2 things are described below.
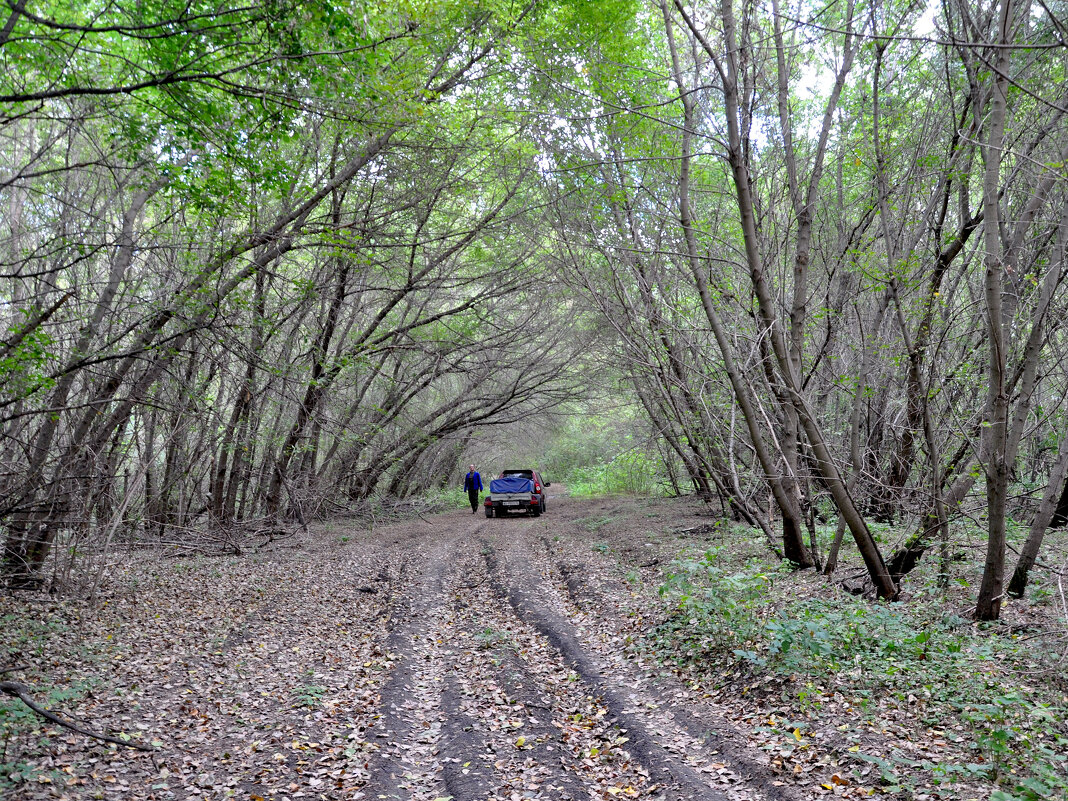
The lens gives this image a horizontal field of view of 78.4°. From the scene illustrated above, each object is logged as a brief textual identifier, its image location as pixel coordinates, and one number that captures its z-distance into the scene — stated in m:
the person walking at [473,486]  23.64
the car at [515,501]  21.77
